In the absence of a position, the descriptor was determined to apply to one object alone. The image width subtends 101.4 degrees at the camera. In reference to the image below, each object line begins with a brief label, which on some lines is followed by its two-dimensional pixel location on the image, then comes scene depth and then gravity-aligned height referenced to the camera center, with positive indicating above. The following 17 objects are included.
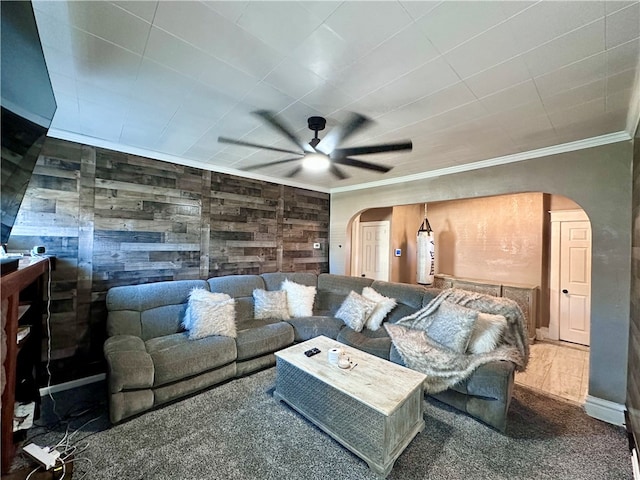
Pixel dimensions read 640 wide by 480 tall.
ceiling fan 2.31 +1.06
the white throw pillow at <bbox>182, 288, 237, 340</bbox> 2.87 -0.88
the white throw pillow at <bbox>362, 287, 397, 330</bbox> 3.38 -0.89
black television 0.98 +0.63
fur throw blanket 2.35 -1.00
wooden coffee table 1.77 -1.21
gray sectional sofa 2.18 -1.10
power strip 1.54 -1.35
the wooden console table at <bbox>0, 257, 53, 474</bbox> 1.25 -0.55
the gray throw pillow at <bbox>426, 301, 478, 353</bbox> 2.54 -0.83
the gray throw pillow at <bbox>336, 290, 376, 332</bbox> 3.38 -0.91
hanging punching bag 5.08 -0.24
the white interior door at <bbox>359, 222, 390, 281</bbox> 5.56 -0.15
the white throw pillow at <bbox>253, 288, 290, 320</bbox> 3.61 -0.91
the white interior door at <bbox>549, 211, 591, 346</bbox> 4.23 -0.48
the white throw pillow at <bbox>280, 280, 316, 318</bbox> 3.80 -0.85
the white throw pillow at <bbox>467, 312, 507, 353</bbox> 2.49 -0.85
